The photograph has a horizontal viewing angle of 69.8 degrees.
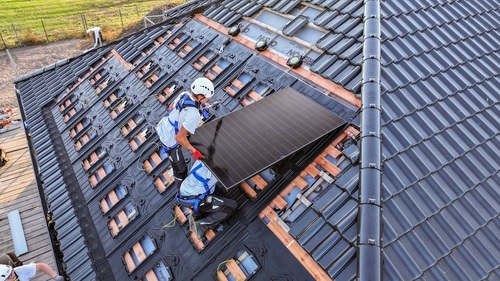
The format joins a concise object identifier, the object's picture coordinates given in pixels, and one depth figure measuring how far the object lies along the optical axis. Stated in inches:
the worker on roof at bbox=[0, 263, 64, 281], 290.2
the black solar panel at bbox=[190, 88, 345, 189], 240.1
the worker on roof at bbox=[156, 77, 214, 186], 250.8
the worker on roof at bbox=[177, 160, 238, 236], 253.8
